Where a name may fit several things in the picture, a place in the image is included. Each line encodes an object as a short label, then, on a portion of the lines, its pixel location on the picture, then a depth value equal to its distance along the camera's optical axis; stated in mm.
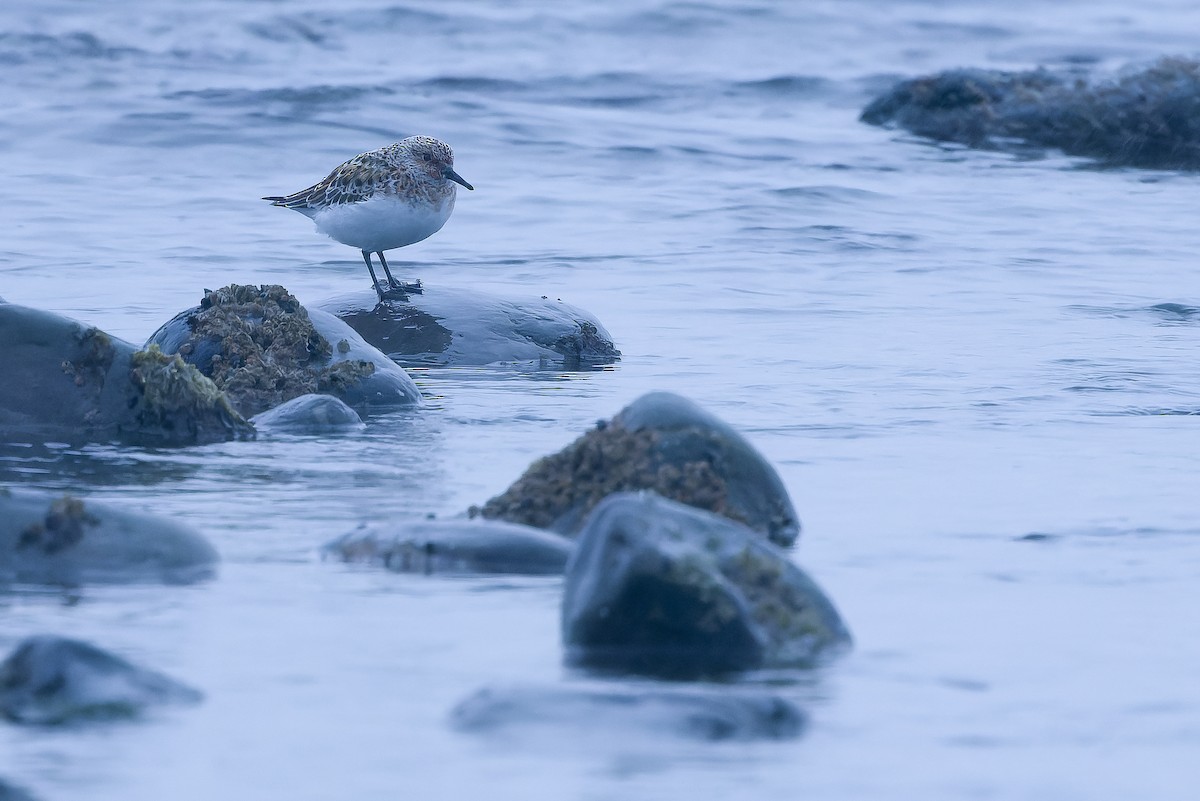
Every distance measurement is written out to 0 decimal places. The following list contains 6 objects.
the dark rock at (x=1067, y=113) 38500
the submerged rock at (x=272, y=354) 15797
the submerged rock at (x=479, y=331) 18859
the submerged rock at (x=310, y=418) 14930
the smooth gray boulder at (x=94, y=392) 14406
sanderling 19312
